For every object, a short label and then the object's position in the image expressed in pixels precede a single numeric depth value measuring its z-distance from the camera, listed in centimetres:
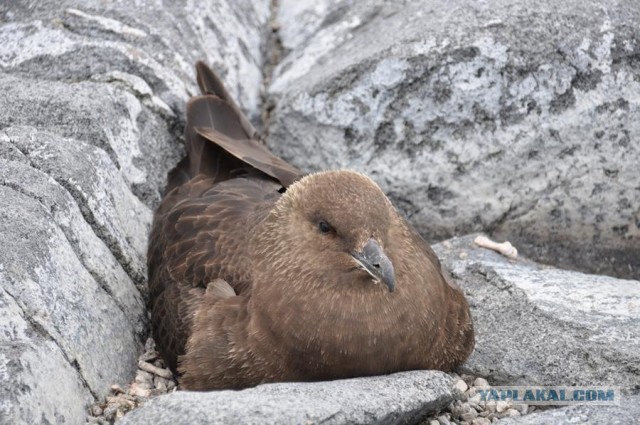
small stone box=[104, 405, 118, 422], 1005
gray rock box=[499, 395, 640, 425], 932
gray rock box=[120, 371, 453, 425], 857
